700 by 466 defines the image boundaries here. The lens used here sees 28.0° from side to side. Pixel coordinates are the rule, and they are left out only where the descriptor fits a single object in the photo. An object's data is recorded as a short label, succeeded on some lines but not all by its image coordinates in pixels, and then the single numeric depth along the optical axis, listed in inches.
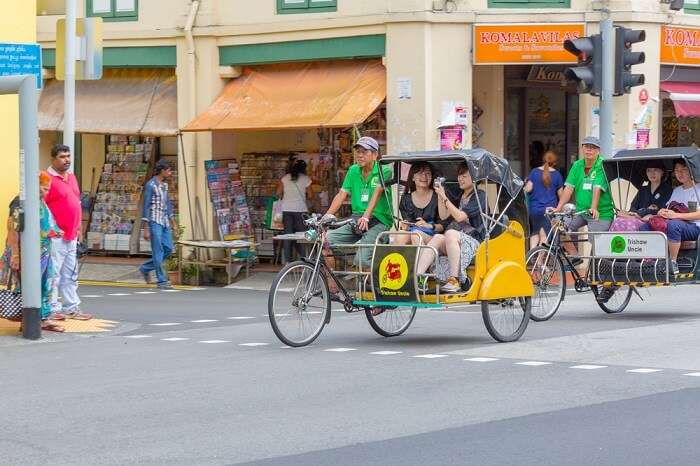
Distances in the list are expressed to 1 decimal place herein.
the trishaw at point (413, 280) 490.0
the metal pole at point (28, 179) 530.9
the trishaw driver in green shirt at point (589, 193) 622.8
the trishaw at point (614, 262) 577.0
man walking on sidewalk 818.2
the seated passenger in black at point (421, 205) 510.3
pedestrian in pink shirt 576.4
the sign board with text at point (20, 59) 534.6
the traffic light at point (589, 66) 707.4
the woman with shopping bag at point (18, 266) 547.8
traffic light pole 709.3
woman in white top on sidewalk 901.8
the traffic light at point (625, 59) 709.9
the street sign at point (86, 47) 650.8
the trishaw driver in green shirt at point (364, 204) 518.0
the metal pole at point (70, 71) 646.5
